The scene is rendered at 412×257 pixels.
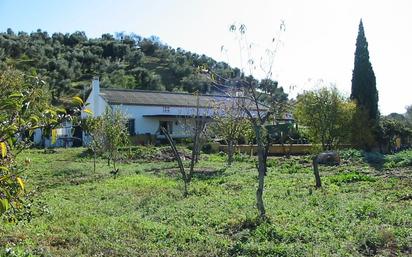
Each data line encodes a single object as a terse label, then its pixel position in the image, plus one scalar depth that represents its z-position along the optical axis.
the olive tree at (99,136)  23.73
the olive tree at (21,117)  2.91
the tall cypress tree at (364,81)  37.78
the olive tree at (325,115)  33.94
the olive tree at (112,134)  23.08
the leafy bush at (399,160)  22.77
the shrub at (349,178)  17.47
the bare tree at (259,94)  10.70
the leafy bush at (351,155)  27.46
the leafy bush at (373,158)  25.17
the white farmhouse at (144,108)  48.04
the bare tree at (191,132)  16.28
